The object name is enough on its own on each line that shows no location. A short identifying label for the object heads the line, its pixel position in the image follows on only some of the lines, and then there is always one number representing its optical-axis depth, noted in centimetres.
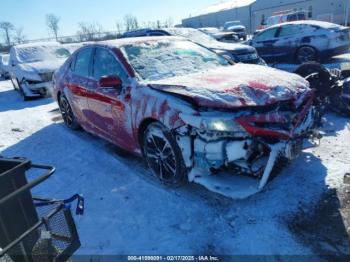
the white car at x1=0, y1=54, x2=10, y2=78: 1662
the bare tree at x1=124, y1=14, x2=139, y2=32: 5746
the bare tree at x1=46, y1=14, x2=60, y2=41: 6006
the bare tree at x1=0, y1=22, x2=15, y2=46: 5003
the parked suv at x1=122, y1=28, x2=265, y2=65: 973
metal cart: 176
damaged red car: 310
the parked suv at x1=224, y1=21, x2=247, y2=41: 2528
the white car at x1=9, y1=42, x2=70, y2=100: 999
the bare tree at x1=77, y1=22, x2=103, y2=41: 4326
